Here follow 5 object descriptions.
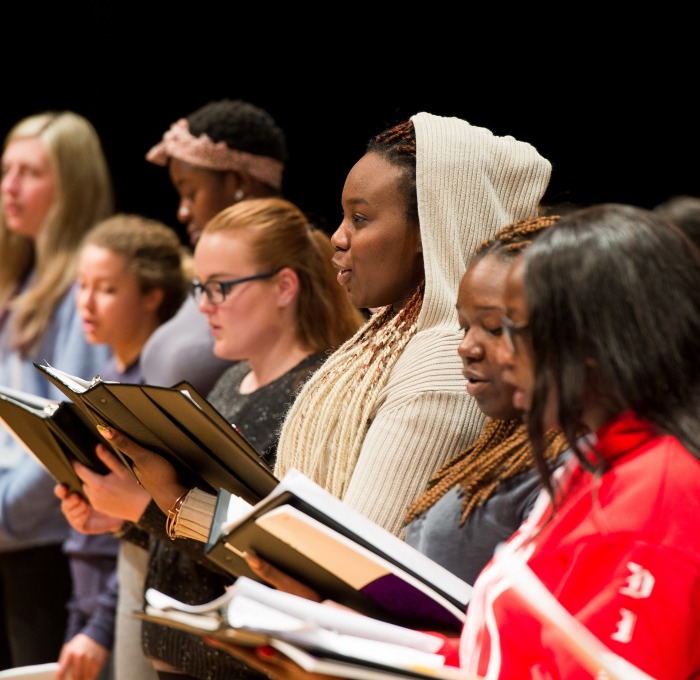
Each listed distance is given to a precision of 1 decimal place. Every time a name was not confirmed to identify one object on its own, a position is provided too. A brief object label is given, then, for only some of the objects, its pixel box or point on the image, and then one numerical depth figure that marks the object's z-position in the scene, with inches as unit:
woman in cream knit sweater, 178.2
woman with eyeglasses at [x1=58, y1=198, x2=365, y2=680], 195.8
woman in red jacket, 162.0
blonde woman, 225.2
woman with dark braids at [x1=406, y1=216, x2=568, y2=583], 173.2
